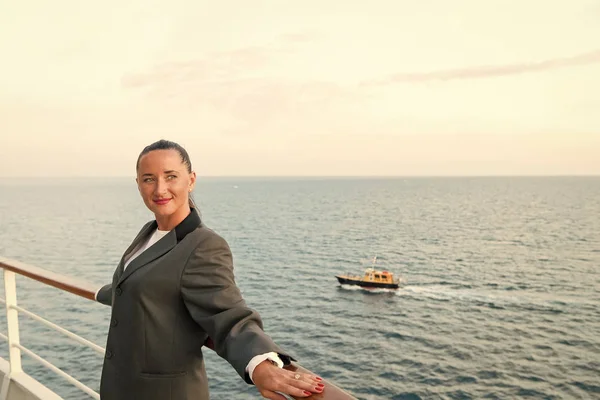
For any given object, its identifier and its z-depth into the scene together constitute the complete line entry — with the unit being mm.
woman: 1262
